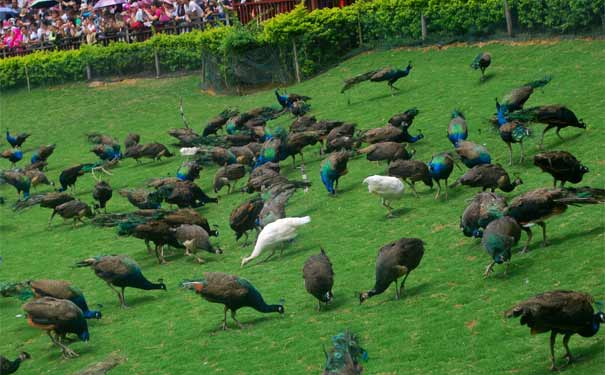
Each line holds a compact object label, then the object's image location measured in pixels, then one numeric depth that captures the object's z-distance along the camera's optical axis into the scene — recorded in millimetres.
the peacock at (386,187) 19453
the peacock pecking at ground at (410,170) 20125
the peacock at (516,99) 23688
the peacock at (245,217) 19859
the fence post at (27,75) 45469
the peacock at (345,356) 11031
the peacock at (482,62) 29422
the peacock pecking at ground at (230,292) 15156
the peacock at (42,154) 32094
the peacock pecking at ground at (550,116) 20875
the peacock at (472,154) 20094
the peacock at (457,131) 22609
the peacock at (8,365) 14555
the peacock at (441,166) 19734
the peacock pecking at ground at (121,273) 17406
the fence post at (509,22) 32781
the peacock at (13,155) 33156
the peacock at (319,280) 15156
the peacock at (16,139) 35406
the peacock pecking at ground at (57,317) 15336
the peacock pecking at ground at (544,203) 15258
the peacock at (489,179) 18438
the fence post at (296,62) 37156
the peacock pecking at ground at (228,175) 24125
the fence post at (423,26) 35188
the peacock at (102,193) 24578
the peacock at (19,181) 28500
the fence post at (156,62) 43031
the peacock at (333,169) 21859
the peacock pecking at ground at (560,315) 11430
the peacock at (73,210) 24109
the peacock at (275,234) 18391
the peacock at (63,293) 16641
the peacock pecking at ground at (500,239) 14789
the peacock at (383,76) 30781
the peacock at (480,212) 16109
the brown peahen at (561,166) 17250
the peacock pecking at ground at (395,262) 15000
